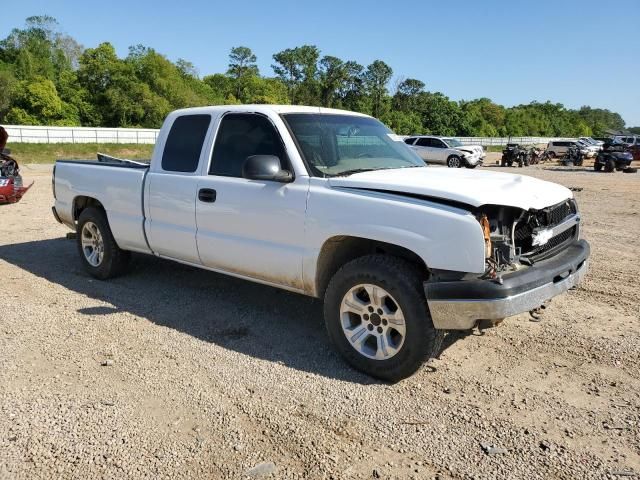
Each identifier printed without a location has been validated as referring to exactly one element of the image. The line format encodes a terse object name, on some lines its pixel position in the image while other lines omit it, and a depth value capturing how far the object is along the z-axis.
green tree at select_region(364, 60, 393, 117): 97.38
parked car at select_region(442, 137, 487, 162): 29.78
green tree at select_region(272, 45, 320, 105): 101.62
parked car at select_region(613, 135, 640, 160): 35.53
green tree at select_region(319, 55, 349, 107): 96.19
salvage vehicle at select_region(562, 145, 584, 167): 33.66
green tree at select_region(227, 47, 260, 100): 98.25
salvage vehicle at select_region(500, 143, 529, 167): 35.03
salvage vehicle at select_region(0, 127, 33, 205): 11.41
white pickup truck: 3.48
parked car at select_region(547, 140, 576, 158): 40.19
